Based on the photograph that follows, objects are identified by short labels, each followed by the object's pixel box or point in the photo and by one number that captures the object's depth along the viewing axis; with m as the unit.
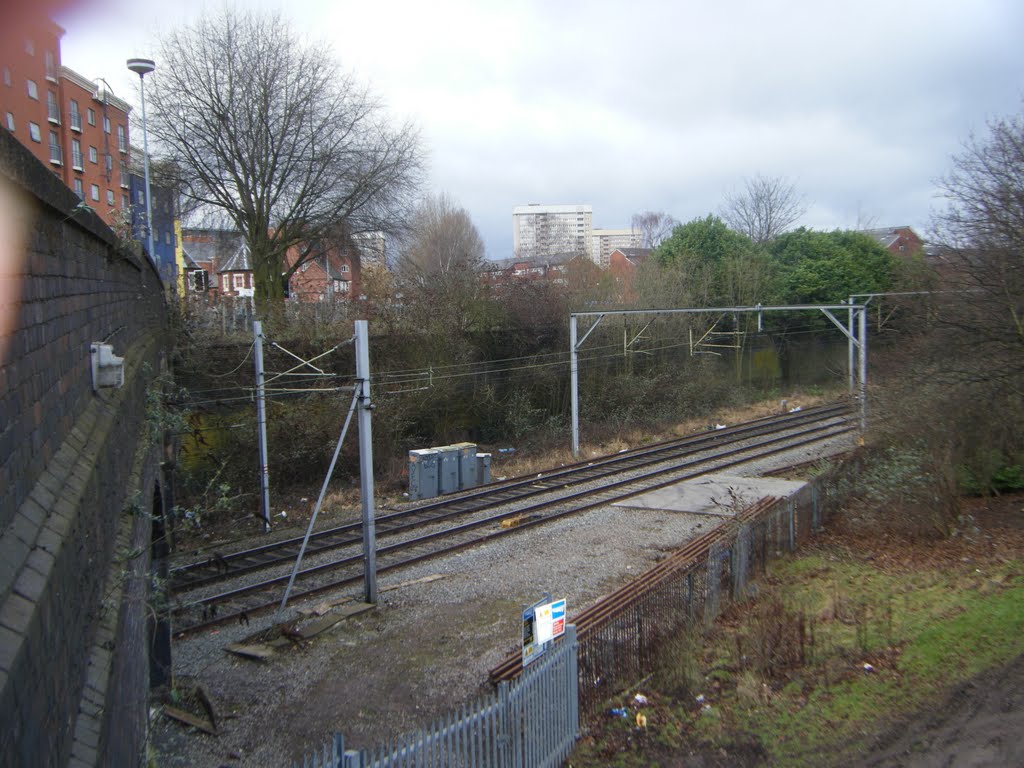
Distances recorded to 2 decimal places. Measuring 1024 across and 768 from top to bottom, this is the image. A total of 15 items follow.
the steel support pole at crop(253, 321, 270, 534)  16.11
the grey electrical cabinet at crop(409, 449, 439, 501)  19.97
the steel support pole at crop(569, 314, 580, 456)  24.02
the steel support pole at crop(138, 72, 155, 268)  14.28
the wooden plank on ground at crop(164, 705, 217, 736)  7.97
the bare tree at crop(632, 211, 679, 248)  109.85
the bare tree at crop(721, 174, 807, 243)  52.81
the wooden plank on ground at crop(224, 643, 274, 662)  9.98
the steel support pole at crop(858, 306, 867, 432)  19.20
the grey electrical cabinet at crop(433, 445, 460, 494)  20.31
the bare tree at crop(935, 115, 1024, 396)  15.69
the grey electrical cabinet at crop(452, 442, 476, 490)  20.83
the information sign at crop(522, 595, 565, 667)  6.74
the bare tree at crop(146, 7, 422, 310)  23.88
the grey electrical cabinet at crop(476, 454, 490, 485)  21.48
